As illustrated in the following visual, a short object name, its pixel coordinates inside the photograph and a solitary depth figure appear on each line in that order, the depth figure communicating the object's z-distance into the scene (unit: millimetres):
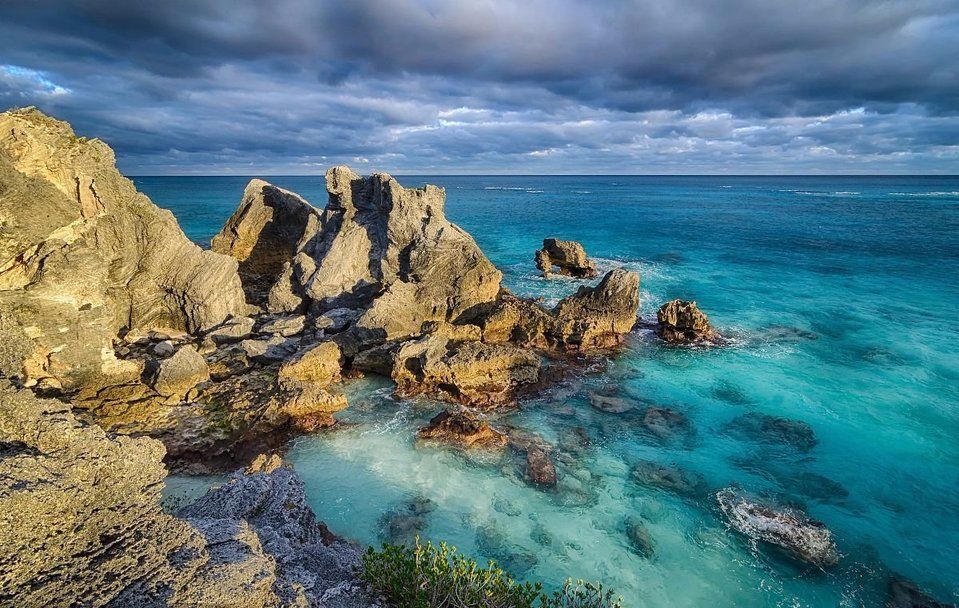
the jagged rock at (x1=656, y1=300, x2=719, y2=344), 29750
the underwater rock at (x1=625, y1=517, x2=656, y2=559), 14695
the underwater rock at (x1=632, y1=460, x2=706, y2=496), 17391
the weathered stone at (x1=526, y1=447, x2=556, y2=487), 17245
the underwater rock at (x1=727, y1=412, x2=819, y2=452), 20328
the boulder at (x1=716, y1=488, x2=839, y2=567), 14578
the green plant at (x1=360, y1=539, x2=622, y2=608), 9281
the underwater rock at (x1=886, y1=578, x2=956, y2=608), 12984
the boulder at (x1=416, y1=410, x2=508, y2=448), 19000
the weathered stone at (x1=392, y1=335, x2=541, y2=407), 22531
